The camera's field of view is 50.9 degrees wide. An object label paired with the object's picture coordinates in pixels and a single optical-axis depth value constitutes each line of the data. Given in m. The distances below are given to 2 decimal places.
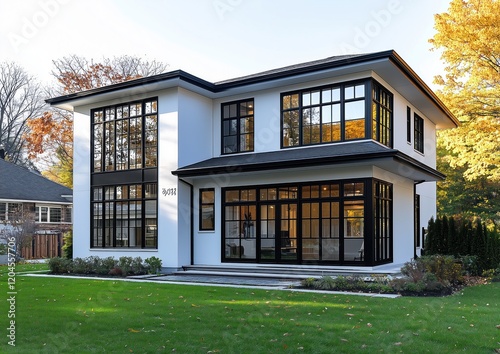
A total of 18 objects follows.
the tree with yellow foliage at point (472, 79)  18.84
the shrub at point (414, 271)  11.48
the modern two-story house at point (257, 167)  14.65
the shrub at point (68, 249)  19.91
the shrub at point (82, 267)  16.64
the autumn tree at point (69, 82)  31.72
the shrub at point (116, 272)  15.77
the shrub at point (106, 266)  16.27
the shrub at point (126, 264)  15.90
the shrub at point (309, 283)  12.04
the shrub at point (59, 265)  17.00
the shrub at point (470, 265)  15.12
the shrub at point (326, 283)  11.65
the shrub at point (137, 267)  16.06
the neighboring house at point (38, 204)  25.39
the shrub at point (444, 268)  12.23
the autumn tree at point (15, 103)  40.16
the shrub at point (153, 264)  16.11
